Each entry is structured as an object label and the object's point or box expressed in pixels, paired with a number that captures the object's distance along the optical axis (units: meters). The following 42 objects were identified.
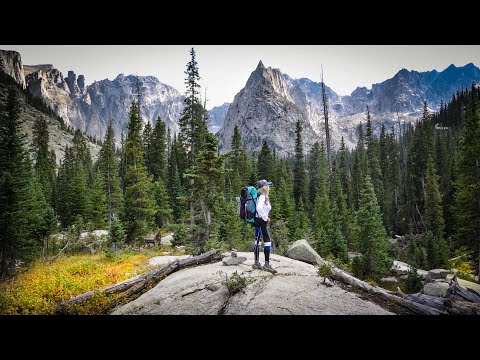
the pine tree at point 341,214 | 36.94
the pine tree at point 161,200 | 34.45
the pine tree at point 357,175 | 52.44
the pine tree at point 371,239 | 19.83
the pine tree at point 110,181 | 38.78
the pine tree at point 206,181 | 15.93
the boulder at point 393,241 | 40.80
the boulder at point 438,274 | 17.79
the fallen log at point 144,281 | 7.55
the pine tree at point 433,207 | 36.06
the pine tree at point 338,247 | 22.52
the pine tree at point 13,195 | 13.52
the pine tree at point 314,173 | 54.68
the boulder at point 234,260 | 9.39
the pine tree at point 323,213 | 35.69
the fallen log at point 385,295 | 6.11
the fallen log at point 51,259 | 16.86
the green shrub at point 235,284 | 6.96
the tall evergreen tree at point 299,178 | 52.03
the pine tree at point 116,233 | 17.61
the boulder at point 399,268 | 22.23
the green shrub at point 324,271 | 7.75
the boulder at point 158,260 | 14.20
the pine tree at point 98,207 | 36.88
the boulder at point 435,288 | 9.69
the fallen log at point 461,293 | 6.99
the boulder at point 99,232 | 28.89
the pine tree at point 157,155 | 47.36
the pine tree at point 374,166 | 52.75
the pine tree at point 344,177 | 54.11
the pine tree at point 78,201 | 38.06
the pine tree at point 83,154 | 63.35
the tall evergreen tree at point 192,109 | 23.67
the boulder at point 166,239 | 25.60
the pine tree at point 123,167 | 50.55
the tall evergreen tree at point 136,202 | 21.30
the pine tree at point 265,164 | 50.72
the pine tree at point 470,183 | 19.78
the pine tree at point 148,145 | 47.78
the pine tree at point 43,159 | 48.47
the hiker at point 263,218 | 8.17
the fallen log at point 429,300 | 6.31
